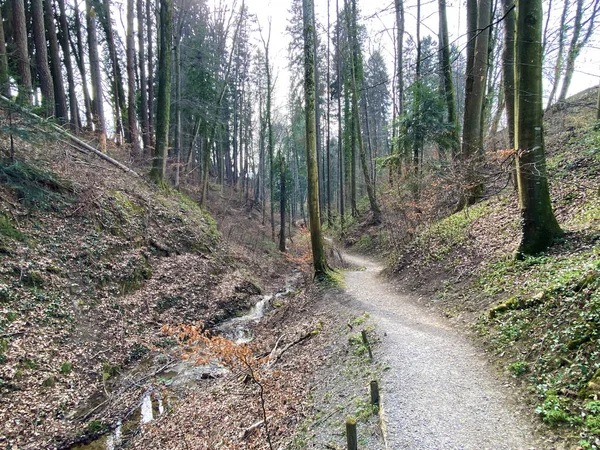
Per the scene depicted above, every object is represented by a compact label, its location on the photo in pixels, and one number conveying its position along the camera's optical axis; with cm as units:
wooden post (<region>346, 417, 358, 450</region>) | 288
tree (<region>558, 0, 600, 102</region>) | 1402
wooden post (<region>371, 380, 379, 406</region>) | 394
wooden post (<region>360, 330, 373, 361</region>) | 523
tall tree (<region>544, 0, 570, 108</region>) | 1494
